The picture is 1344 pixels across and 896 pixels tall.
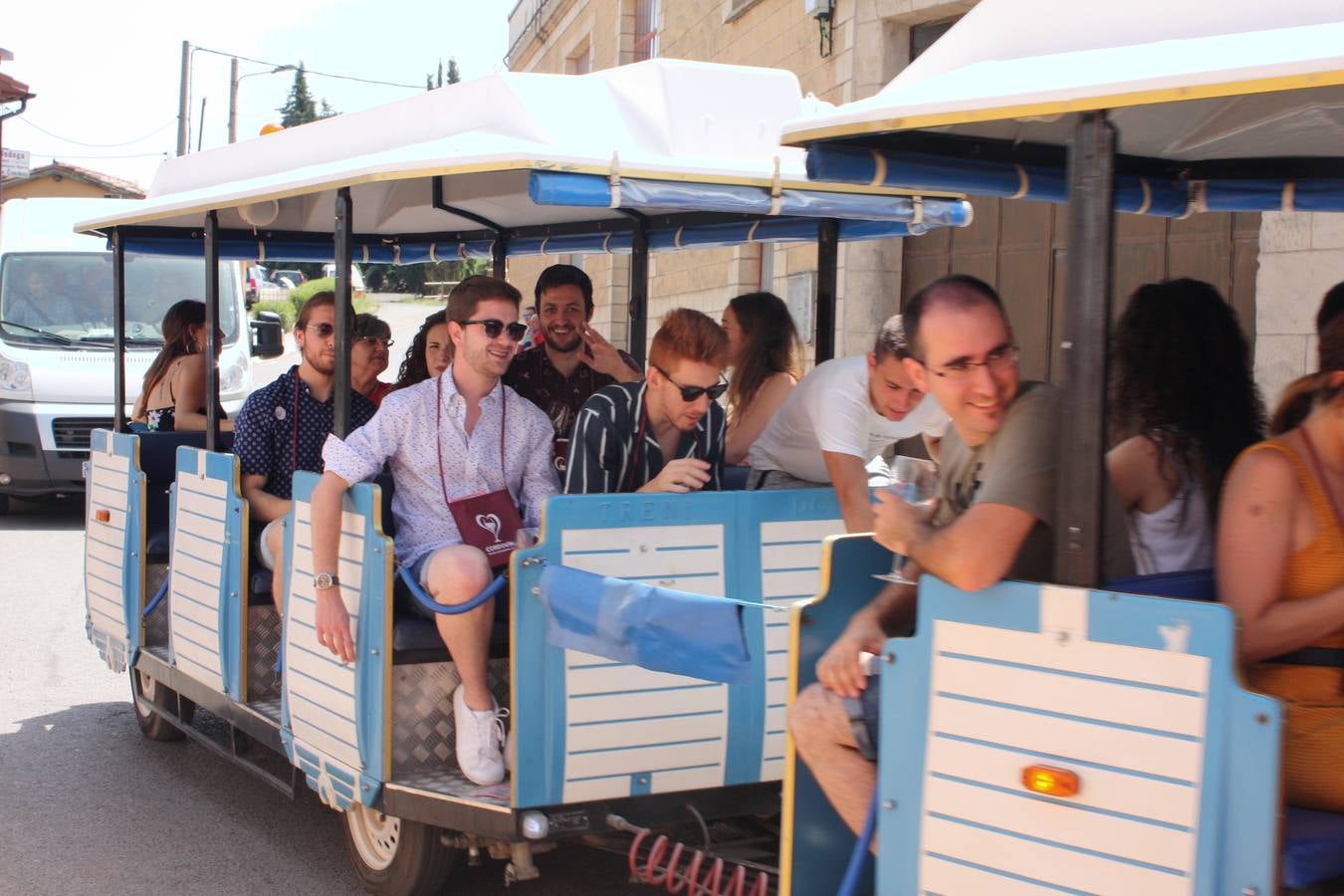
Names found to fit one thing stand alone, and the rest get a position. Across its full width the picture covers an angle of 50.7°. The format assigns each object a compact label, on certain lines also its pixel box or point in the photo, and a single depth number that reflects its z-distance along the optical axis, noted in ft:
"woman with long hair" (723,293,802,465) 17.21
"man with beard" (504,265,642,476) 19.61
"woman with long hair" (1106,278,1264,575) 10.02
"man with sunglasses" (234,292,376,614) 17.83
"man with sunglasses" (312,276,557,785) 13.43
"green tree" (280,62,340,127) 314.14
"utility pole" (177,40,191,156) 118.62
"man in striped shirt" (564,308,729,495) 13.65
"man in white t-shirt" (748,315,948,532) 14.43
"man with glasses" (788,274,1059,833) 8.66
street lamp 127.03
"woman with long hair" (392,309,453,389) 21.38
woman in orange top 8.31
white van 41.16
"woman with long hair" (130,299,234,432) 23.77
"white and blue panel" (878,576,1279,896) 7.39
